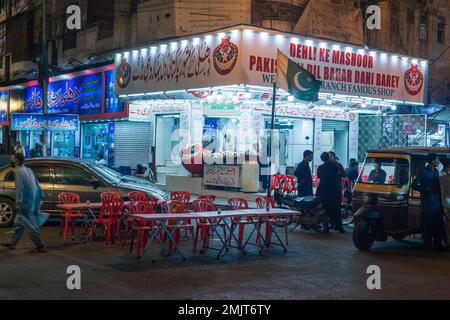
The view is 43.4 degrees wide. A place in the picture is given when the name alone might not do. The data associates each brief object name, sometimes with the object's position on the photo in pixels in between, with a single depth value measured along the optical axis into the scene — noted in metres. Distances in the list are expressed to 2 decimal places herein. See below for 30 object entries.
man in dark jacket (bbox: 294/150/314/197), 14.00
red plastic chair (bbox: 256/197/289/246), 10.83
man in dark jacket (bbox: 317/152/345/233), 12.97
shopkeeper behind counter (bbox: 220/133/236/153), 20.47
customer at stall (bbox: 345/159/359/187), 15.73
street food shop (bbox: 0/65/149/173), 22.22
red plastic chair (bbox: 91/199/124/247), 10.61
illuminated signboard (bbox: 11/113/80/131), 21.19
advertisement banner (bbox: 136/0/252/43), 21.33
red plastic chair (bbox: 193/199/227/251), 10.37
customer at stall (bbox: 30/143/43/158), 23.33
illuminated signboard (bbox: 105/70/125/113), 23.98
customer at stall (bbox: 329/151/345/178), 13.17
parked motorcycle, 13.01
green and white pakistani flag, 14.39
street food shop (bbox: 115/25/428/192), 16.69
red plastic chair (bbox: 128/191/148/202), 12.27
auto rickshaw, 10.62
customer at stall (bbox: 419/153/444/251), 10.55
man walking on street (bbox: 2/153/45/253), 9.73
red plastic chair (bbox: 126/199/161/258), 9.49
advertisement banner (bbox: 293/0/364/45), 21.66
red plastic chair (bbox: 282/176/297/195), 17.48
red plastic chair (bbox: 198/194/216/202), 11.50
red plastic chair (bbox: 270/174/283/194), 18.04
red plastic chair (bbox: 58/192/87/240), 11.28
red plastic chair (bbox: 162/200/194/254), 9.80
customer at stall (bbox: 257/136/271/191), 19.41
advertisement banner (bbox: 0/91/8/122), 35.31
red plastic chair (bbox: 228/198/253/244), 10.38
